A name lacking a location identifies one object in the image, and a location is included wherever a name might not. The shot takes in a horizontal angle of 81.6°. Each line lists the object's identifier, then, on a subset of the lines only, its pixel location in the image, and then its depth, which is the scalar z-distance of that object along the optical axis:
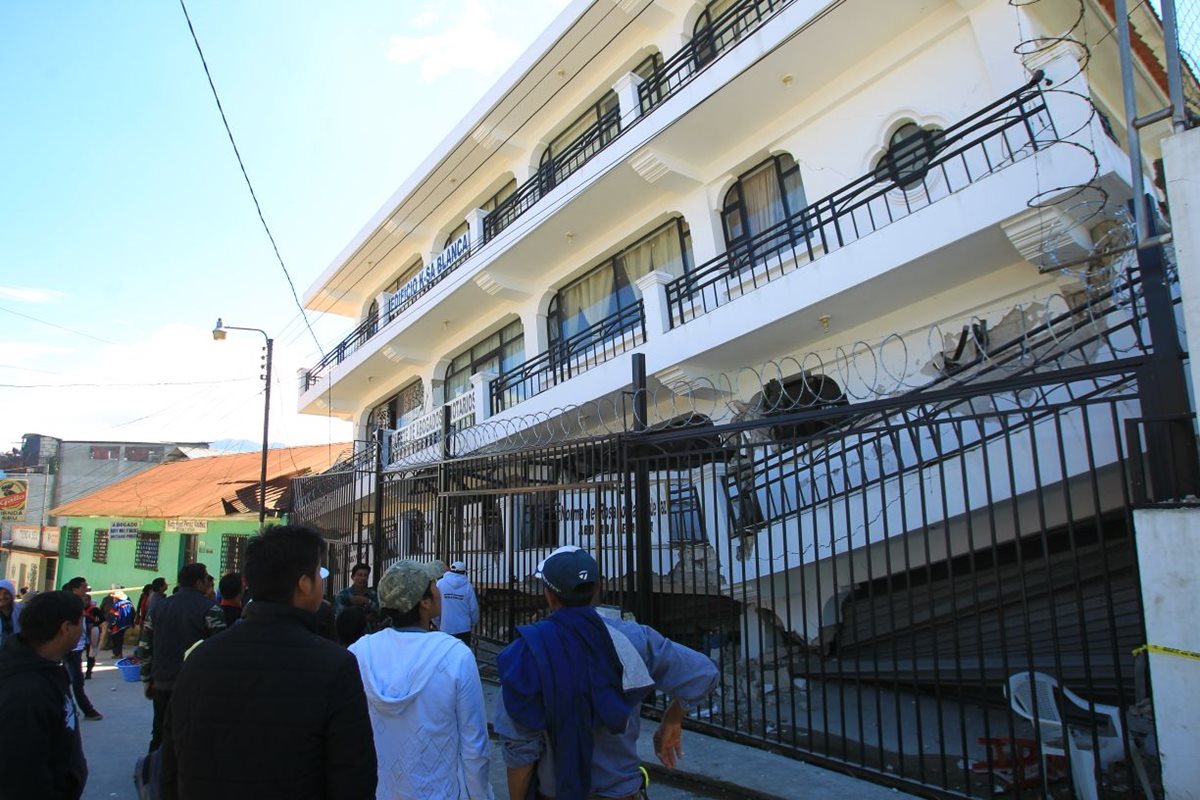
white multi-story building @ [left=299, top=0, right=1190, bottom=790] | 5.96
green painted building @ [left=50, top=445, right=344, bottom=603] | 20.02
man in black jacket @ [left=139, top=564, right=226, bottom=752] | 5.05
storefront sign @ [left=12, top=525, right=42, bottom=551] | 30.08
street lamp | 19.70
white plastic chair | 3.62
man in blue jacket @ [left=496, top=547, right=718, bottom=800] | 2.26
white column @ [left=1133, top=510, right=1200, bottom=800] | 3.17
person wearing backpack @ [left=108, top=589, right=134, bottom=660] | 13.69
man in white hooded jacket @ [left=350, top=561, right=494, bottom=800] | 2.43
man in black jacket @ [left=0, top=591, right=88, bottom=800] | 2.25
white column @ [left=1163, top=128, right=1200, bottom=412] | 3.29
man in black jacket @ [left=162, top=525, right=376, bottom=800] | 1.75
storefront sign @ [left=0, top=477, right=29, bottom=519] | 28.47
